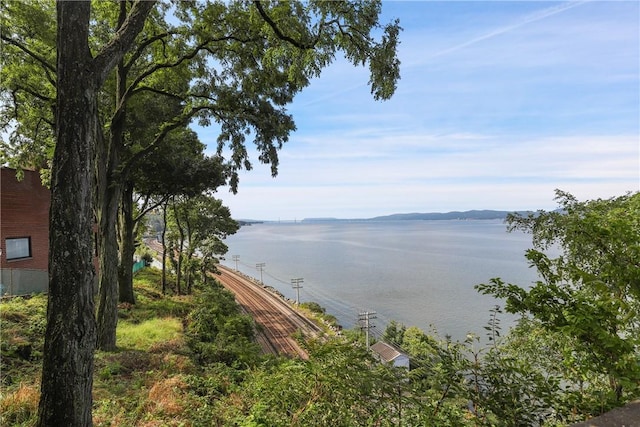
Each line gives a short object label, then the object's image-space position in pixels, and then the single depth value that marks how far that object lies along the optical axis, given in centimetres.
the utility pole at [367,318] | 2374
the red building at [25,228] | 1394
